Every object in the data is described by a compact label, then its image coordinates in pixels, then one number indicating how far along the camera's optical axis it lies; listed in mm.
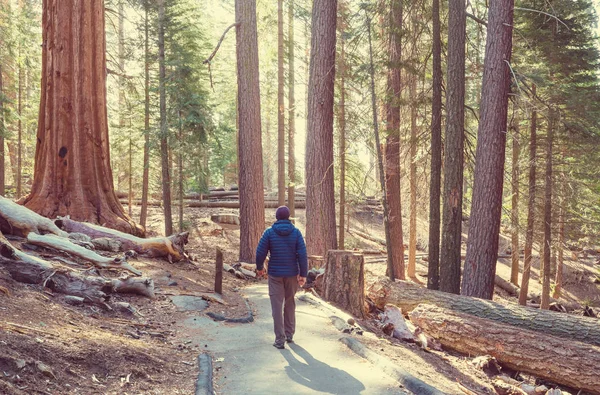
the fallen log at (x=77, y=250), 8531
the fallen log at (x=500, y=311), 8039
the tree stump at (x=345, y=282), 9133
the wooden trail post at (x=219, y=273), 9938
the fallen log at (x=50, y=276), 6708
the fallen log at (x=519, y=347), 7184
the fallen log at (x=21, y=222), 9016
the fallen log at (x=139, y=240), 10446
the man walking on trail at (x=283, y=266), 6961
